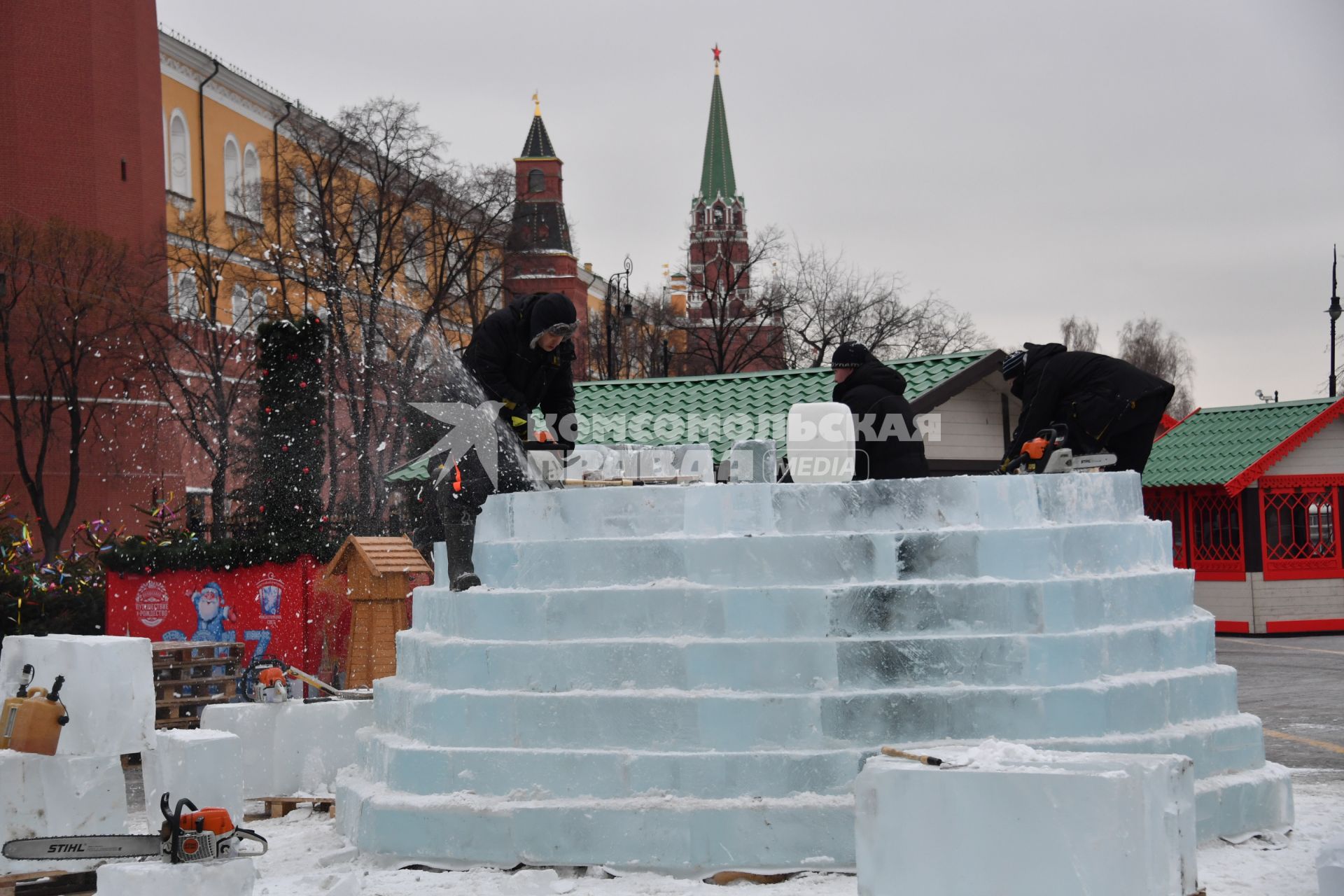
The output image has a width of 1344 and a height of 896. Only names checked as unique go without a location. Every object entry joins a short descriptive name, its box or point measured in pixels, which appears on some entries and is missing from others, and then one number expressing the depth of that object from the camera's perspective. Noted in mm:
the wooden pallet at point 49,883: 7969
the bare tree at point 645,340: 49469
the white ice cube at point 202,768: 8586
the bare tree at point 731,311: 42281
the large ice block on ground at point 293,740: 10852
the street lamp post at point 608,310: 32438
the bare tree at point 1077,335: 69812
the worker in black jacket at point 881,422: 9758
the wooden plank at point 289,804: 10617
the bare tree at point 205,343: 32562
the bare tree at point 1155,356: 69500
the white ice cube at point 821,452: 9047
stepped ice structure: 8070
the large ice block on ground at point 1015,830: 5617
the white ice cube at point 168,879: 6762
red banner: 16312
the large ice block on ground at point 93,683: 8852
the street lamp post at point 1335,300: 36406
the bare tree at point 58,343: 33875
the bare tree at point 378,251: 33625
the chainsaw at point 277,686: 11031
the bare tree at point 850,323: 43281
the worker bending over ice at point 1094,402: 10016
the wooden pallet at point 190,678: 13781
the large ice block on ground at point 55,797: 8672
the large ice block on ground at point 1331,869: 5914
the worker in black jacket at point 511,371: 9484
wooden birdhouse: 14867
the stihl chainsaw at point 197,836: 6992
